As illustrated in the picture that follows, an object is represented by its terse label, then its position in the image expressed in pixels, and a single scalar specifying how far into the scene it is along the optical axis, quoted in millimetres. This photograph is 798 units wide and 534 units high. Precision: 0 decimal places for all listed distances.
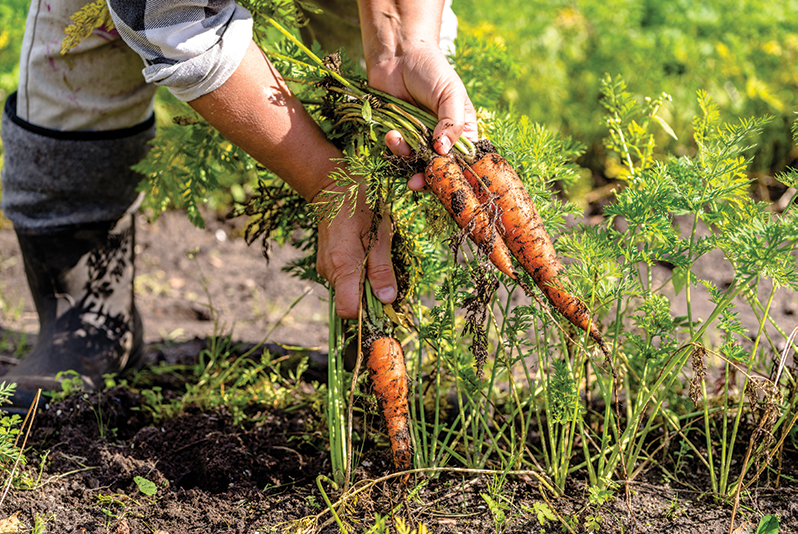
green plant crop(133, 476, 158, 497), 1578
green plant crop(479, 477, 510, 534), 1528
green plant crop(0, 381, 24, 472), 1555
